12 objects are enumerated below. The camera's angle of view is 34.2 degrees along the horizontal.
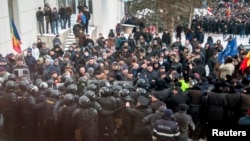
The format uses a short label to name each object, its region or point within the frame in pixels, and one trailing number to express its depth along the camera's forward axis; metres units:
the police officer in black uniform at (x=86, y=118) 8.12
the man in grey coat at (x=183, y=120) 8.08
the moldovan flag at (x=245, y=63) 13.12
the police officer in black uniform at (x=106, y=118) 8.73
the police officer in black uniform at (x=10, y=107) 9.15
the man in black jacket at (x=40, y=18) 20.45
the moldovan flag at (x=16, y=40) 14.22
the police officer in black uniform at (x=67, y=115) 8.37
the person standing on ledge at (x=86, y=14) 22.63
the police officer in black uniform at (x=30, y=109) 8.93
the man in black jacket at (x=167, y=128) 7.44
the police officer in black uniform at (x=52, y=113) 8.70
